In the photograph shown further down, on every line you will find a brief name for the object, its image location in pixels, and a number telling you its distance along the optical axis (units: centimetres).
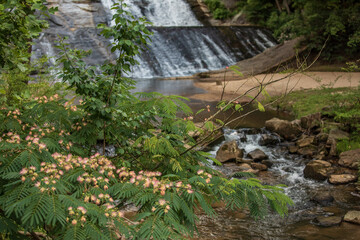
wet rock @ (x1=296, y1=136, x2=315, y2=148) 944
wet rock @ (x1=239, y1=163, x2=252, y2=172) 832
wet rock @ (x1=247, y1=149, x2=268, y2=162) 889
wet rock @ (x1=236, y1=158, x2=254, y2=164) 877
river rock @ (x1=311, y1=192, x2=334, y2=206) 642
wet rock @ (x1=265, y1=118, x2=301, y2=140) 1024
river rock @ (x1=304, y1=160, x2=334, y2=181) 757
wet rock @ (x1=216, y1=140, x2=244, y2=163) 885
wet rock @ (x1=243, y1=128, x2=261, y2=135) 1071
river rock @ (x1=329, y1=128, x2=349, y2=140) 902
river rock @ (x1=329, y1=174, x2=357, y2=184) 723
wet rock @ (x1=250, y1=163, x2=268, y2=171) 838
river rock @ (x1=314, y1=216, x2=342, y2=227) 557
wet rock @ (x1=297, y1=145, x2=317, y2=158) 895
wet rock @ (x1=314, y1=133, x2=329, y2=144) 938
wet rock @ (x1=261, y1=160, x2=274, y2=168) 860
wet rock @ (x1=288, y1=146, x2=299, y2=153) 930
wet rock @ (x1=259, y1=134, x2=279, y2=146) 1002
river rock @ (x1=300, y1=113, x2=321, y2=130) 1026
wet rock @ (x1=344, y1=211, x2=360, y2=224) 553
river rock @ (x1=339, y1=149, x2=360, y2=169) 789
